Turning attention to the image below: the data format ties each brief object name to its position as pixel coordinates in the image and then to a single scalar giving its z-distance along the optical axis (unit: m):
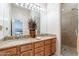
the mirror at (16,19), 1.85
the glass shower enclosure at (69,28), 1.78
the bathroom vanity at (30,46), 1.75
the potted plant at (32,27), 1.91
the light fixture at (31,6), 1.77
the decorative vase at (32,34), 1.94
